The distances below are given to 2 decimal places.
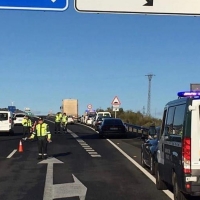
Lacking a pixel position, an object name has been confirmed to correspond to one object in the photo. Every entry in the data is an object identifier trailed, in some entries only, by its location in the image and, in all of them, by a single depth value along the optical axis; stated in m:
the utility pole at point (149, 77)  68.28
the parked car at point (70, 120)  66.06
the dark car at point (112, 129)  33.47
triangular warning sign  41.62
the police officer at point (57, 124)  38.56
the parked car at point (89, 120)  59.58
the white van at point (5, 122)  36.34
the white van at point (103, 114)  53.89
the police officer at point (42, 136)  19.38
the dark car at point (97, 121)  43.83
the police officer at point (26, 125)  33.72
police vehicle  8.64
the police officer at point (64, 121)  39.86
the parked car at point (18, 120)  59.25
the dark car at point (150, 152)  13.45
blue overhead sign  9.69
